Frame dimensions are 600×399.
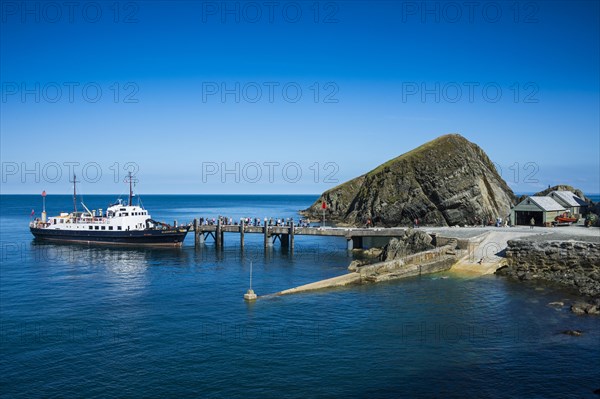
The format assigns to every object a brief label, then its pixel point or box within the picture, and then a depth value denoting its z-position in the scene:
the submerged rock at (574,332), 30.95
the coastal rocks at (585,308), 35.50
